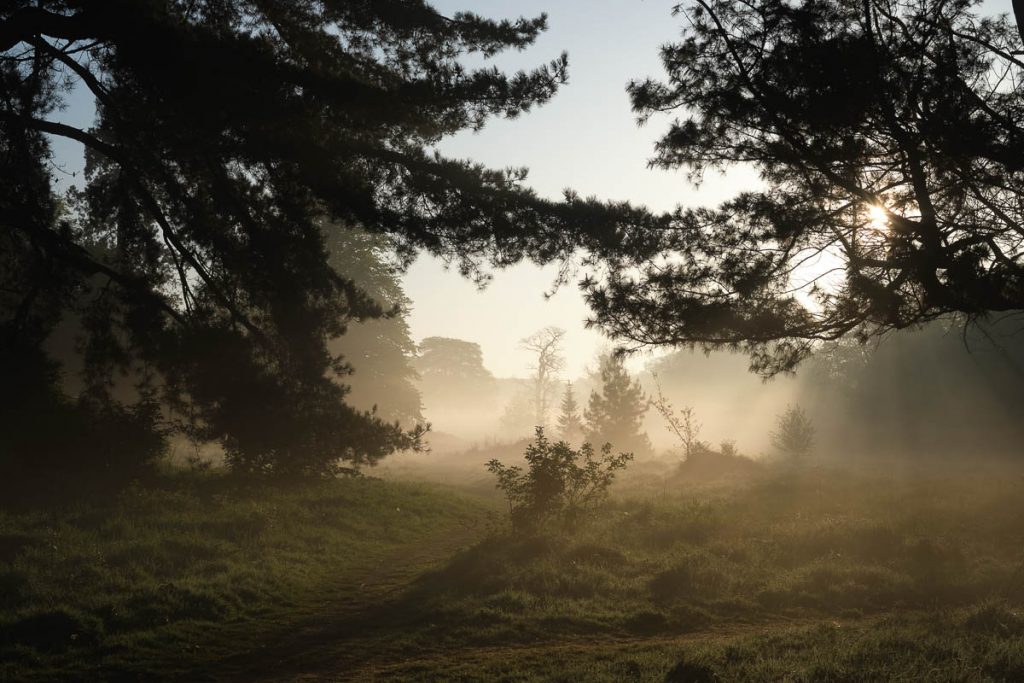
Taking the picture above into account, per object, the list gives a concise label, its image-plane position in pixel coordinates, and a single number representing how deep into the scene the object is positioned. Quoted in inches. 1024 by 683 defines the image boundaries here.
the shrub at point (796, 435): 1149.1
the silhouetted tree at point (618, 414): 1430.9
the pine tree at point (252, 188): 343.0
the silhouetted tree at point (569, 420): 1588.3
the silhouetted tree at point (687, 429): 1018.9
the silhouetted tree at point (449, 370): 3752.5
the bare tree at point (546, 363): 2267.5
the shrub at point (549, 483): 480.7
